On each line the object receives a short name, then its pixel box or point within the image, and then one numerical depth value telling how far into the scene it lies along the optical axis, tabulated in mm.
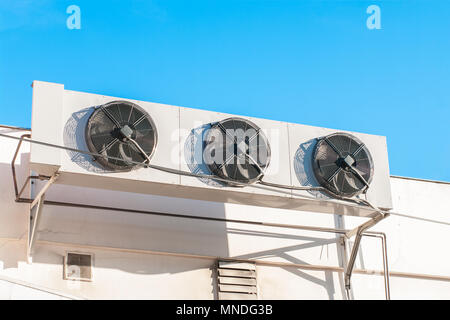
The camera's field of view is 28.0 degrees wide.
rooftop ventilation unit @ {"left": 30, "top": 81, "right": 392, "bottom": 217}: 11906
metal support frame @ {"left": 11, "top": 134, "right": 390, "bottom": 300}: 12266
